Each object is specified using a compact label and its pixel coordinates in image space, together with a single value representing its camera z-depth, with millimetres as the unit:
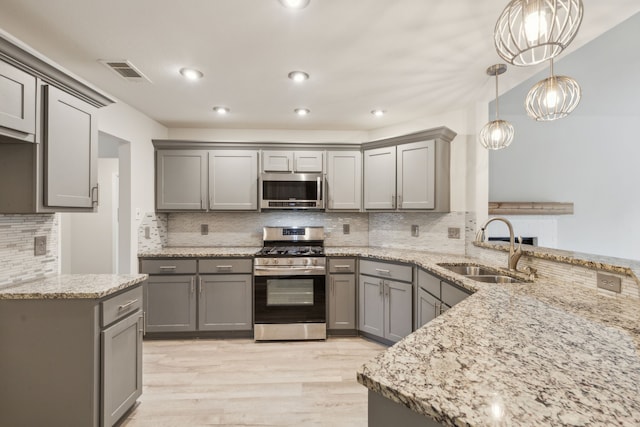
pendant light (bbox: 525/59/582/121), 1558
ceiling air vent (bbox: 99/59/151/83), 2025
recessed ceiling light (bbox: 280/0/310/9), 1430
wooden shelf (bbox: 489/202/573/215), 3830
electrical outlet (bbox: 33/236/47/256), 1866
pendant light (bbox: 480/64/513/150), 2145
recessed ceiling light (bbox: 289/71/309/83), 2207
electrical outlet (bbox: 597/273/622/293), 1402
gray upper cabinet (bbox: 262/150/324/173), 3383
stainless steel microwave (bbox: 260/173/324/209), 3332
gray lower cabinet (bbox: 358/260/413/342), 2746
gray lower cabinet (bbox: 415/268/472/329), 1974
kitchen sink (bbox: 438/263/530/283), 1999
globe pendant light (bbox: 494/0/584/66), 898
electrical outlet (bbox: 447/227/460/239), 3025
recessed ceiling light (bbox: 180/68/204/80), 2164
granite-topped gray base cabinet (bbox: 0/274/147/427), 1527
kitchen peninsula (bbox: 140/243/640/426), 544
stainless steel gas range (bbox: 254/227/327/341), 2969
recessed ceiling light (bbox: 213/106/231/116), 2967
